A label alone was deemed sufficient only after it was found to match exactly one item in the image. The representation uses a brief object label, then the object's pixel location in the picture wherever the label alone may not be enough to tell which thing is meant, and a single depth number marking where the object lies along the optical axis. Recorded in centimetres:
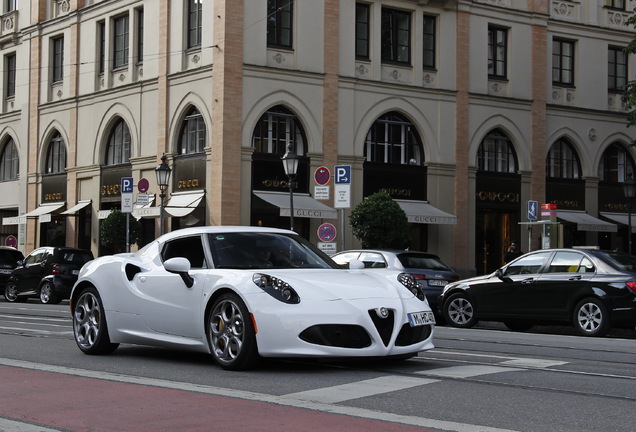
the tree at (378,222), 3216
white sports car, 941
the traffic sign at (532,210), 3164
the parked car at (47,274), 3011
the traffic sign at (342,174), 2553
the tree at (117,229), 3541
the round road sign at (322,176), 2639
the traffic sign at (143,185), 3250
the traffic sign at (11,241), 4132
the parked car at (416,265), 2133
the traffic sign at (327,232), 2622
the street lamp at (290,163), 2814
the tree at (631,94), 3512
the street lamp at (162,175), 3241
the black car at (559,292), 1702
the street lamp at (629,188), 3266
